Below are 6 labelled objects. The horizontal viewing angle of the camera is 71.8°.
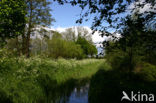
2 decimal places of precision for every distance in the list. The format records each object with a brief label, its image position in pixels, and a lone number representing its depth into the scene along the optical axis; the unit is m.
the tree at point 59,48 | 22.45
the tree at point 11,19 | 7.05
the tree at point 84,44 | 35.52
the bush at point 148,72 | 7.60
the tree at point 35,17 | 17.35
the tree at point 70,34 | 43.88
